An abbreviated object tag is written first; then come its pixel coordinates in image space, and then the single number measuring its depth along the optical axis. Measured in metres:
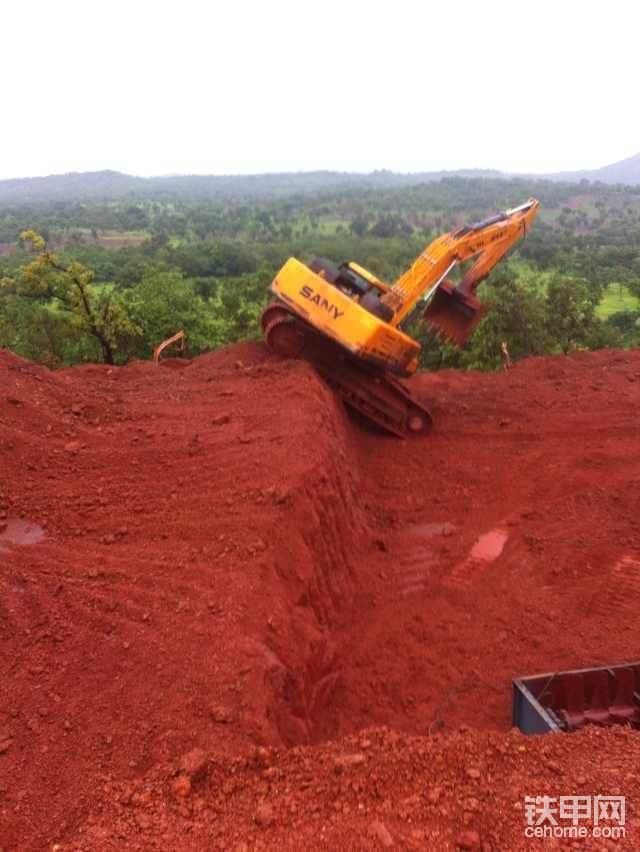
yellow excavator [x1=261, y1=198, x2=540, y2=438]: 9.72
